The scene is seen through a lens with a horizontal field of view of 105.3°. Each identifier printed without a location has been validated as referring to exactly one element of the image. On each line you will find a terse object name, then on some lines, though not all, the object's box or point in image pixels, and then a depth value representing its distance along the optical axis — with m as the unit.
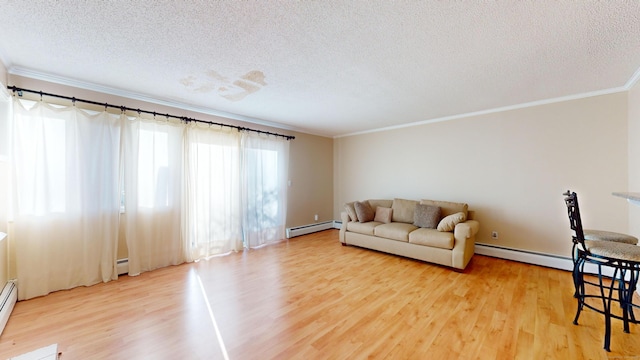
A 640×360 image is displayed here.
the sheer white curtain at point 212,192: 3.83
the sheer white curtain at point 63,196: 2.61
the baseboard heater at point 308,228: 5.37
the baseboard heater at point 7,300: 2.13
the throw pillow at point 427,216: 4.04
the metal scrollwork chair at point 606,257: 1.81
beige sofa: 3.46
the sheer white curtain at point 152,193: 3.26
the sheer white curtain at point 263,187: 4.51
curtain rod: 2.60
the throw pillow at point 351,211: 4.73
